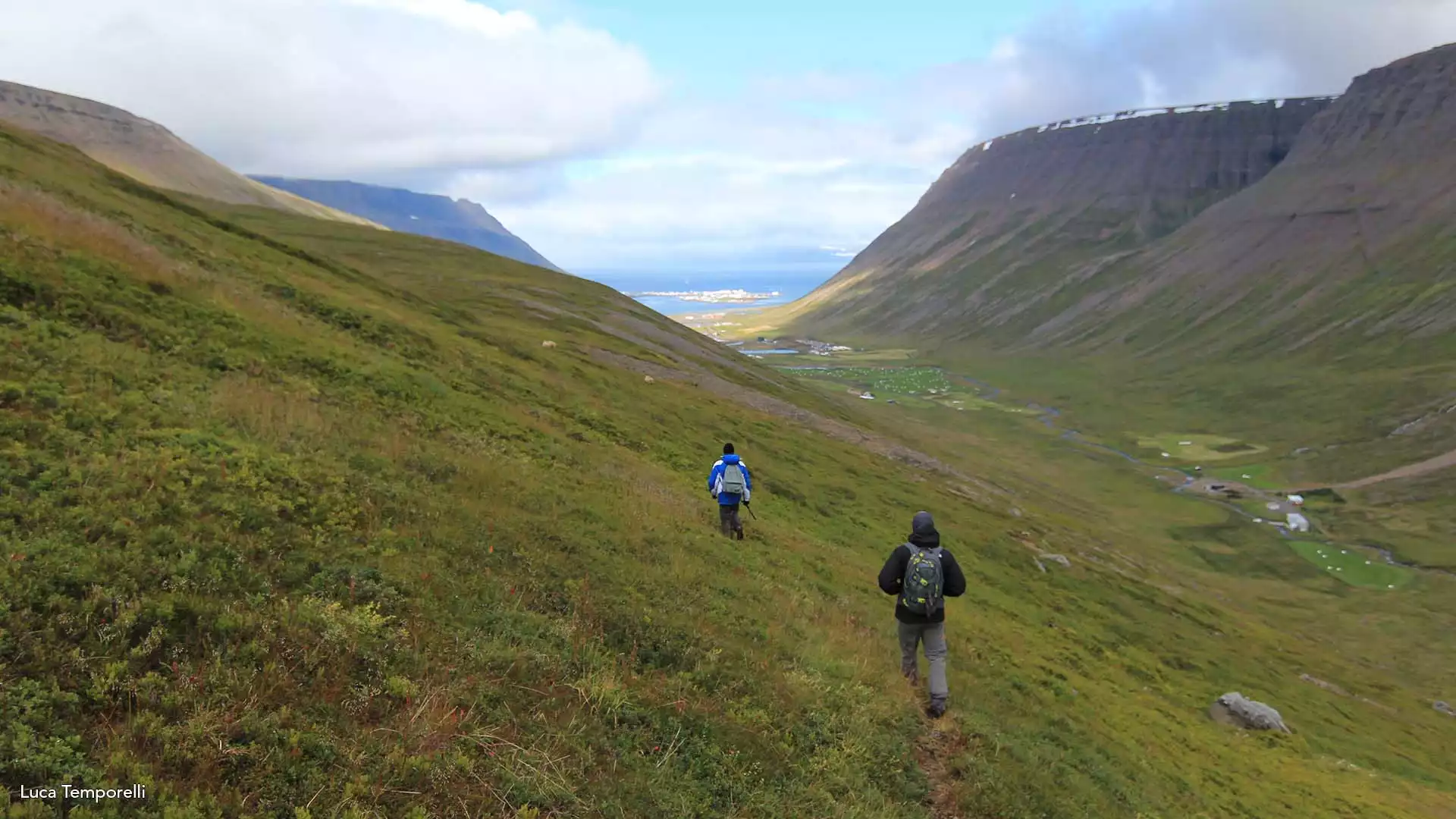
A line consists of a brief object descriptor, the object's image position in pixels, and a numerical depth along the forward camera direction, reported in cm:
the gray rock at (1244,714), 2984
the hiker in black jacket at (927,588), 1427
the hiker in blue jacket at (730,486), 2264
